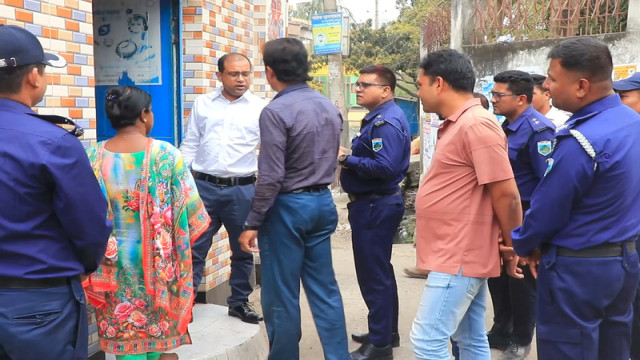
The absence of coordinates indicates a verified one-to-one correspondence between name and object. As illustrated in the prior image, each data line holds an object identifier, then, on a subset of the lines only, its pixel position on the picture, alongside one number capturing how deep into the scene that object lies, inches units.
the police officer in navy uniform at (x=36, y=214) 78.6
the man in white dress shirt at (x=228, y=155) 165.9
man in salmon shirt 105.7
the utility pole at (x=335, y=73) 487.8
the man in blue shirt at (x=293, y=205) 125.3
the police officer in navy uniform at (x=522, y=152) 154.0
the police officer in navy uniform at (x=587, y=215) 94.0
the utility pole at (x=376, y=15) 1125.1
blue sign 466.0
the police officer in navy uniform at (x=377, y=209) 155.1
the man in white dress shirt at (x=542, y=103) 182.4
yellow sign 241.6
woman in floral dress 113.7
